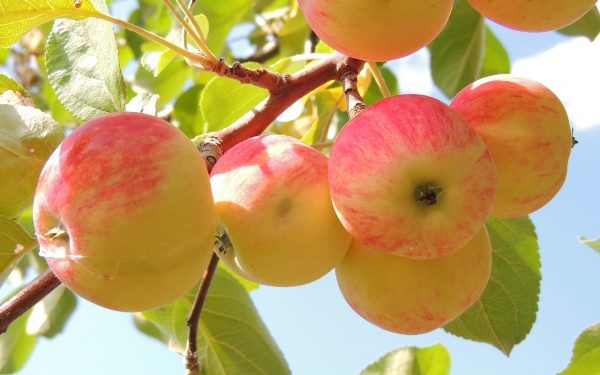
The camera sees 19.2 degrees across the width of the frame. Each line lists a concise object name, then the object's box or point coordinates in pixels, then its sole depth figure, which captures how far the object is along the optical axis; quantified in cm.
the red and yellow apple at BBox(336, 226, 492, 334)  60
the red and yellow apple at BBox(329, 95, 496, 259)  57
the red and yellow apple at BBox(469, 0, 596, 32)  61
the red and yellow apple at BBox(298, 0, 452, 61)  59
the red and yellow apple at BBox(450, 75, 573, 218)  60
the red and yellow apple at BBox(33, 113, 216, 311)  57
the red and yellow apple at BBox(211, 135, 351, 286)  59
